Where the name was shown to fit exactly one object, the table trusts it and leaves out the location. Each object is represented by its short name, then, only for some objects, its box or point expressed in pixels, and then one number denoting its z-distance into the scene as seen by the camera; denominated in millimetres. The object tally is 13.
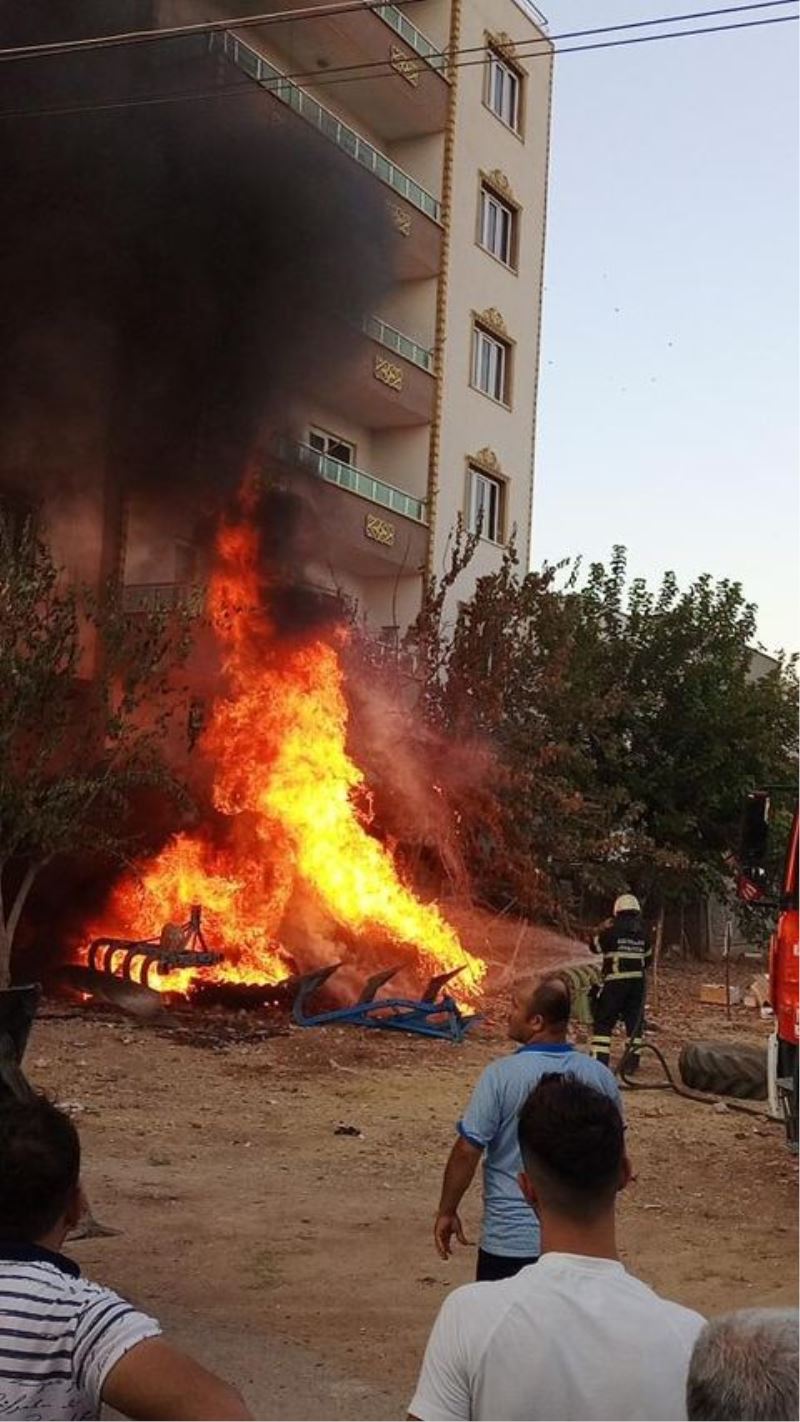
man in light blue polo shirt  3689
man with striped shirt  1953
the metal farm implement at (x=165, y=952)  13461
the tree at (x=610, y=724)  18203
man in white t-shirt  2018
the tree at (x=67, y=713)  12867
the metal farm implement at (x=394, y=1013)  12992
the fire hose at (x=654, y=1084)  10672
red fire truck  7945
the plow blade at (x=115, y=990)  13062
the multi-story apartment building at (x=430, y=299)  20000
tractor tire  11117
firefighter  11164
